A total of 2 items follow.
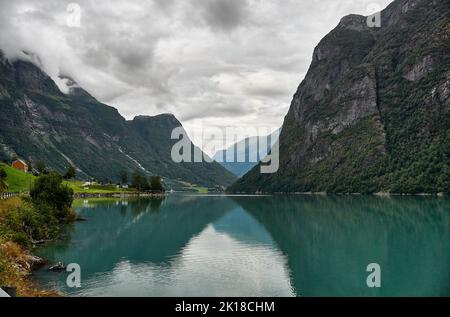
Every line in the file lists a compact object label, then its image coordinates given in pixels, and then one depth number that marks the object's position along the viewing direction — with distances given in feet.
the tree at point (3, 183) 321.73
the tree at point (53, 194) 309.30
